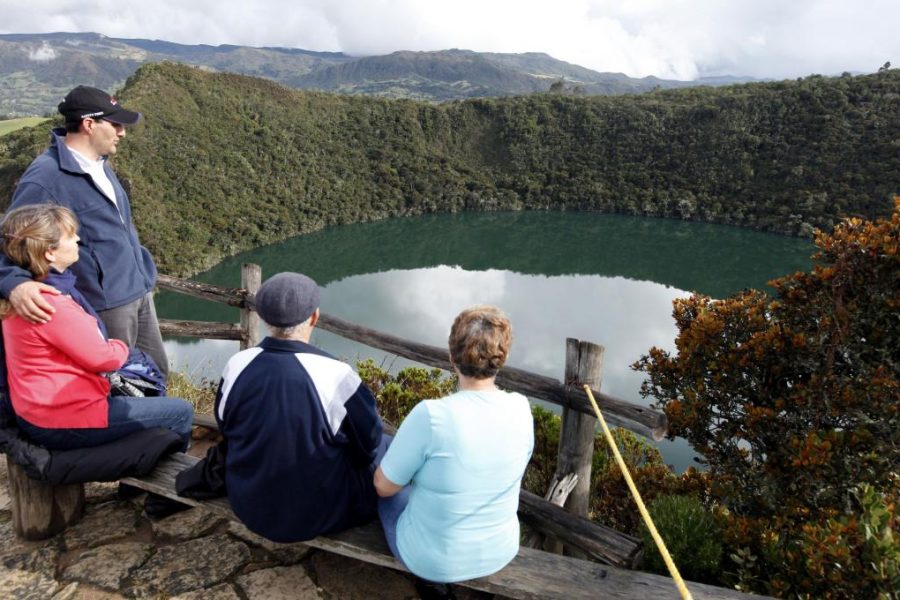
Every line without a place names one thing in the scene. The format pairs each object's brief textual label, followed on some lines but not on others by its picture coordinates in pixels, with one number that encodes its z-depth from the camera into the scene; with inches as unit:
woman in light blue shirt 74.9
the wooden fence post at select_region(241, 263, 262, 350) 185.8
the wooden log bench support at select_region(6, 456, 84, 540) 102.7
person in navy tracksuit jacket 81.2
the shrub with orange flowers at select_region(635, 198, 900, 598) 105.7
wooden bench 84.1
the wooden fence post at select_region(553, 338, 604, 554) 113.0
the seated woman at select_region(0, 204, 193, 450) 89.7
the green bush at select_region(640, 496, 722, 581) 110.7
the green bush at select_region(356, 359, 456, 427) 245.6
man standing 112.0
